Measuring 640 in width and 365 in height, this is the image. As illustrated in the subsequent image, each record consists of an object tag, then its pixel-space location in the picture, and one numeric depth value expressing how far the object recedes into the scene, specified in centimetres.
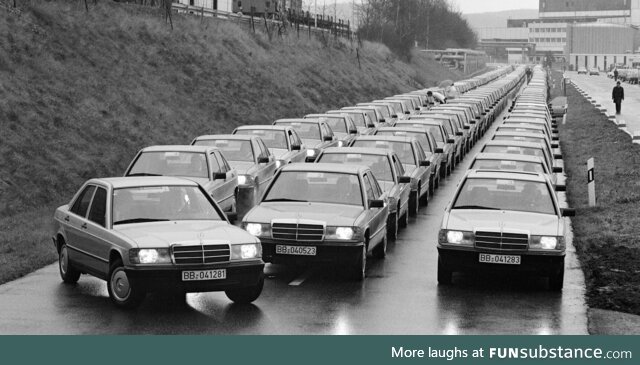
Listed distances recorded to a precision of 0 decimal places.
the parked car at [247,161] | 2088
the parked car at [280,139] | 2469
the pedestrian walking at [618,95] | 5903
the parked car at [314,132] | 2788
